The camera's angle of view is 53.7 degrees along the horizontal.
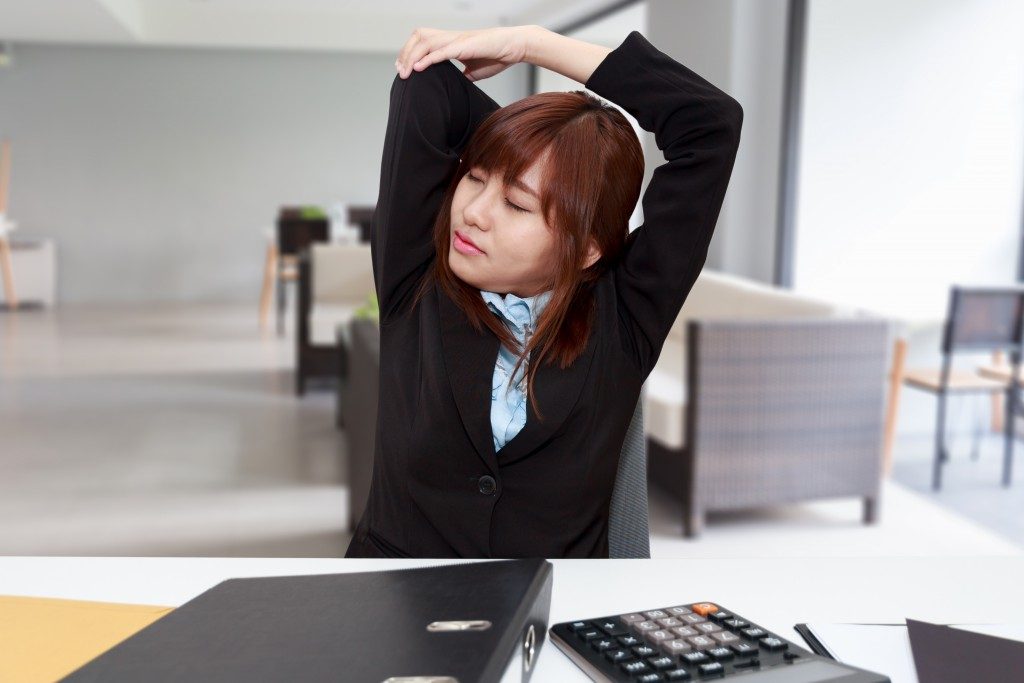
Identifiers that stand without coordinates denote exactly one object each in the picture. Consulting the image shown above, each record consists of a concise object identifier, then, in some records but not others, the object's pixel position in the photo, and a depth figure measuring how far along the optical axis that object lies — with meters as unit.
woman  1.01
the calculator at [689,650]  0.62
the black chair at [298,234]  7.66
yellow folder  0.62
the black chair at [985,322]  3.76
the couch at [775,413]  3.32
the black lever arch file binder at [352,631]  0.53
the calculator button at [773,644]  0.65
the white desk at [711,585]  0.82
